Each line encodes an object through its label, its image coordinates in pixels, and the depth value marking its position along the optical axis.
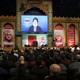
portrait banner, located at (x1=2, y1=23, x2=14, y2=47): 27.39
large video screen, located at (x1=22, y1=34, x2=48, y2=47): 28.20
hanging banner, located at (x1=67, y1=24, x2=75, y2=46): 28.75
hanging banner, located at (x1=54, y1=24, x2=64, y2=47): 28.25
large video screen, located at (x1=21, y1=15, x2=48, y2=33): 27.38
